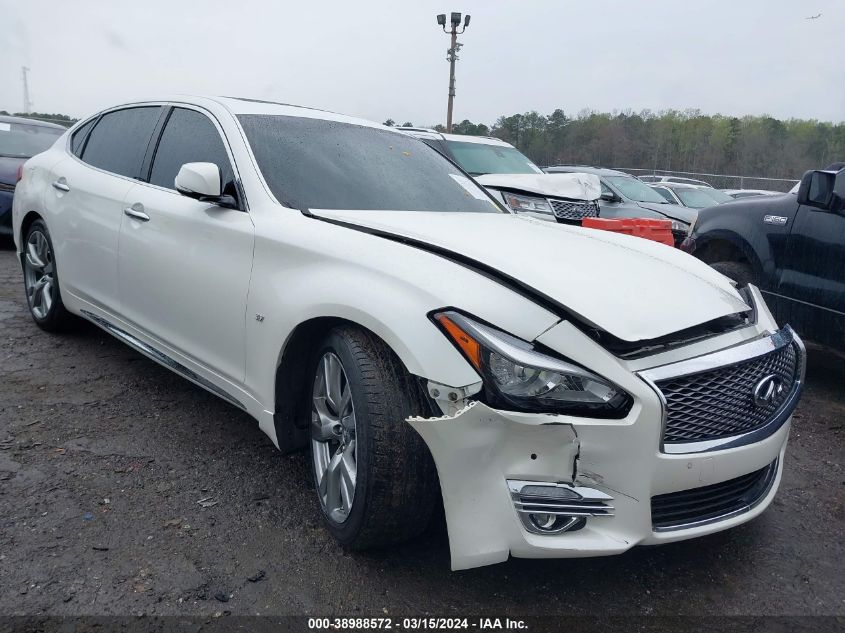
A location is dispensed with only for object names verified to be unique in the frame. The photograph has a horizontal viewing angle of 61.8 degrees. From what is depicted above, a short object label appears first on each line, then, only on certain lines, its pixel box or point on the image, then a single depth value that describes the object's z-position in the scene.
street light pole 22.10
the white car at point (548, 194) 7.21
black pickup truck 4.38
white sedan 2.03
